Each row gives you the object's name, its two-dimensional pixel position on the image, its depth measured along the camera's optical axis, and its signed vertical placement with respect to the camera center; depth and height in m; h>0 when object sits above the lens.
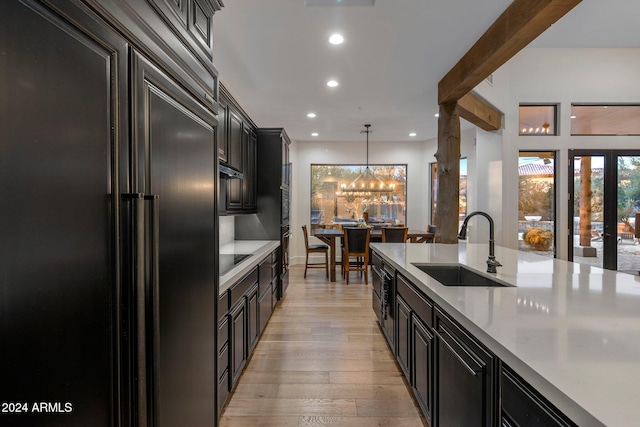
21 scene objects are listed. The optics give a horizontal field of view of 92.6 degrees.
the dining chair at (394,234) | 5.53 -0.45
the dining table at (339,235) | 5.69 -0.52
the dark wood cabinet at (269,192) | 4.21 +0.25
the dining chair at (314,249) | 6.00 -0.78
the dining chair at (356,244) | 5.47 -0.62
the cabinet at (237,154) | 2.93 +0.62
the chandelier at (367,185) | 6.49 +0.56
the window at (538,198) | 5.00 +0.18
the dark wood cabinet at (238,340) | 2.11 -0.96
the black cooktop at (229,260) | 2.29 -0.44
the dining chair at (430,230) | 6.15 -0.43
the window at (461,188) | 6.40 +0.47
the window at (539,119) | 4.96 +1.47
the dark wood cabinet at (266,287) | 3.05 -0.85
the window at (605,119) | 4.90 +1.44
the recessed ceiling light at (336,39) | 2.70 +1.54
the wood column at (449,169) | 3.77 +0.50
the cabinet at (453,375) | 0.89 -0.67
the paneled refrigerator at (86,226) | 0.56 -0.04
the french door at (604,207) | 4.82 +0.03
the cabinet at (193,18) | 1.12 +0.81
